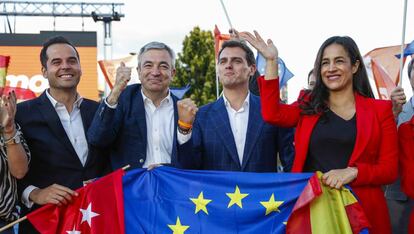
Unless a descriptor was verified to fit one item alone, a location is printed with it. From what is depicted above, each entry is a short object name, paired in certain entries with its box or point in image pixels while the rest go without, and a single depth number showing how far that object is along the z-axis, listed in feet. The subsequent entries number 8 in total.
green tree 104.27
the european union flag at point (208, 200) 14.24
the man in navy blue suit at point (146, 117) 15.81
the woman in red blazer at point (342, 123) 13.24
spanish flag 13.09
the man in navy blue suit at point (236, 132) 16.11
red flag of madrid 14.29
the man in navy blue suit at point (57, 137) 14.80
